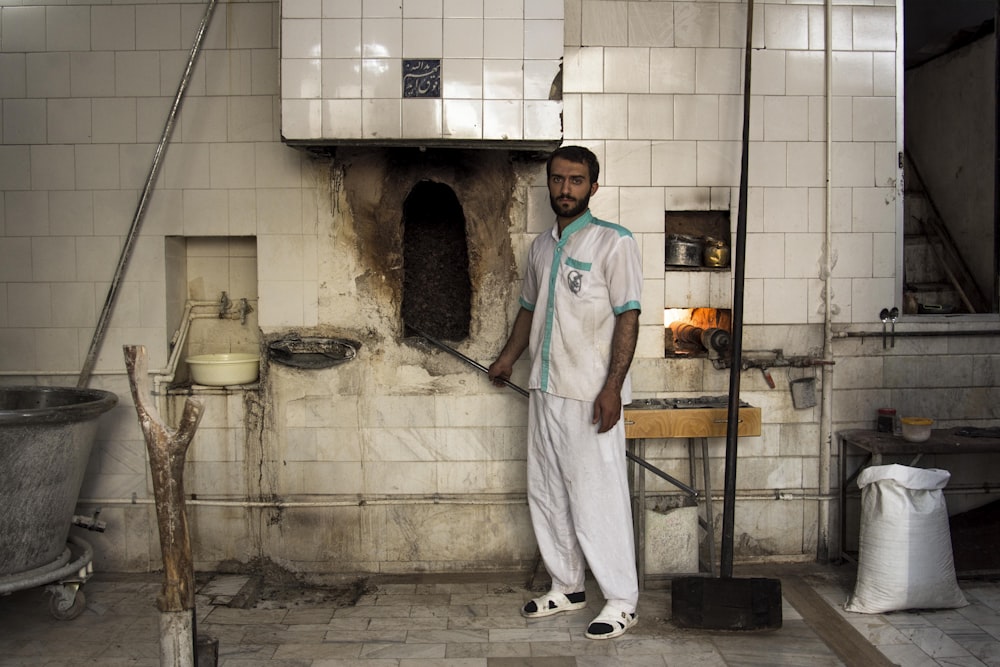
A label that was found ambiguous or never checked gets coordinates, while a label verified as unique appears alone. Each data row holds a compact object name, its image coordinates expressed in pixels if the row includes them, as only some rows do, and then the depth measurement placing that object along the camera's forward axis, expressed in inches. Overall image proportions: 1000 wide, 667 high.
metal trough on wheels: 118.0
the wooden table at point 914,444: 139.7
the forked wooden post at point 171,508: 98.4
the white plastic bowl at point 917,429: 140.6
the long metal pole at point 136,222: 147.3
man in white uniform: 127.1
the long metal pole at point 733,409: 130.6
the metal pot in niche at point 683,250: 152.2
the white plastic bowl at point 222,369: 149.6
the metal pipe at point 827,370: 150.9
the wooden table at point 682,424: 136.8
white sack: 130.3
